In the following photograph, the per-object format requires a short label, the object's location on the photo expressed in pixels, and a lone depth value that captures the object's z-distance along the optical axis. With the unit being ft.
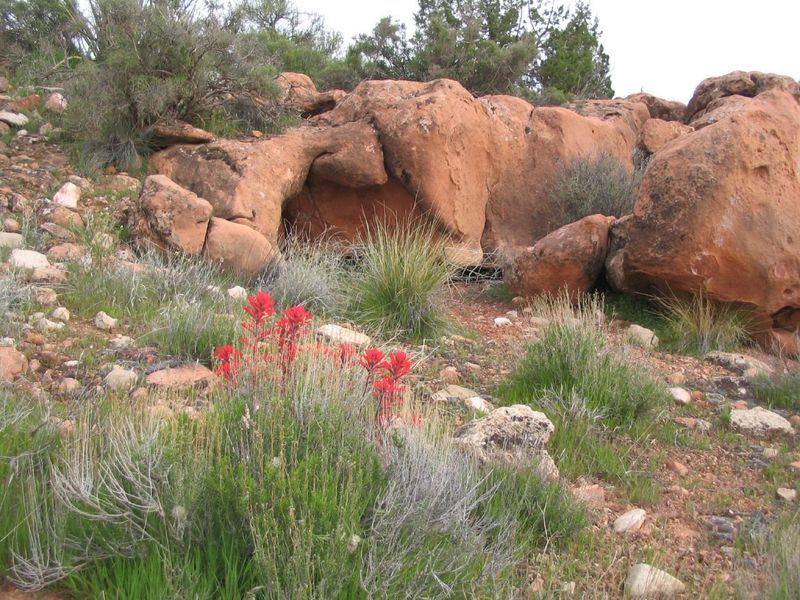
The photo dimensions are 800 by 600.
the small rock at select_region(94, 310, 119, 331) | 16.53
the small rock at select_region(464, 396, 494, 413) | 15.01
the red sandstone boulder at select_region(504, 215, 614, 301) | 25.05
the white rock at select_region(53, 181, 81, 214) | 24.00
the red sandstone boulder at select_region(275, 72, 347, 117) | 33.12
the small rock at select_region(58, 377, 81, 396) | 12.72
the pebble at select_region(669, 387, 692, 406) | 17.37
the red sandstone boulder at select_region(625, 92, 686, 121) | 41.37
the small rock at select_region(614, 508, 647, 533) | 11.19
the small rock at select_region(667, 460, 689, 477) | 13.57
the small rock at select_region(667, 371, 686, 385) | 19.02
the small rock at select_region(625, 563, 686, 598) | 9.09
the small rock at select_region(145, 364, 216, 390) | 13.14
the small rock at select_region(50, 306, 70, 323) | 16.42
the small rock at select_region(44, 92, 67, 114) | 30.45
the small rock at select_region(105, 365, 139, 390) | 12.84
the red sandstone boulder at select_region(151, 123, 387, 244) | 26.94
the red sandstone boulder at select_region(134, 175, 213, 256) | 22.86
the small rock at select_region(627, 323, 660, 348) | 22.15
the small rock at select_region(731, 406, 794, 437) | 15.85
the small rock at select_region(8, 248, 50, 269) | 18.76
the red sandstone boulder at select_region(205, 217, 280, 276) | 23.32
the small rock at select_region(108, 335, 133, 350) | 15.36
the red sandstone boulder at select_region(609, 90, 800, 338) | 22.53
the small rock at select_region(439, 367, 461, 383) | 17.17
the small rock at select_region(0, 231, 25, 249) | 20.35
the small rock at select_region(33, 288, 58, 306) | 16.99
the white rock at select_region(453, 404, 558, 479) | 11.60
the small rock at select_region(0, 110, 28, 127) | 28.76
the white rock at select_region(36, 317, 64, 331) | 15.55
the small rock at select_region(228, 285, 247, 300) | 19.96
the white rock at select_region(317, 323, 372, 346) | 16.98
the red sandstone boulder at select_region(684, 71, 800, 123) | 30.91
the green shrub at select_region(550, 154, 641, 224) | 30.19
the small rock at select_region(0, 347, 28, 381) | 12.81
